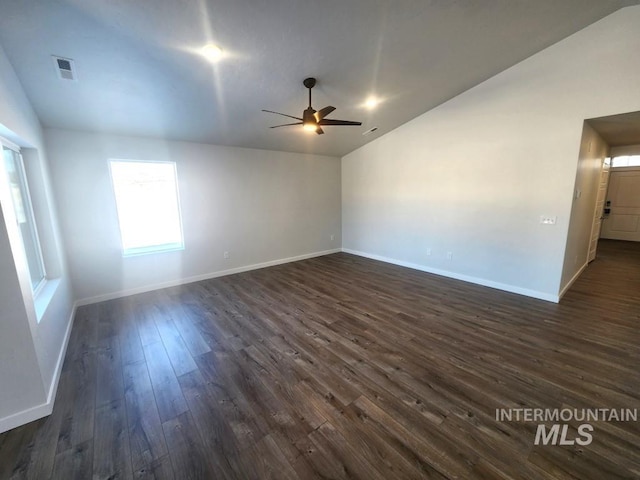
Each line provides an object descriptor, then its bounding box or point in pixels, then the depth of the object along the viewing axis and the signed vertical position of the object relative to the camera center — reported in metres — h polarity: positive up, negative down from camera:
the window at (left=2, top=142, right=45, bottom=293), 2.44 -0.04
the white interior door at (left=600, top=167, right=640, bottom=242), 6.94 -0.34
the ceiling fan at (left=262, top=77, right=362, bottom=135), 2.99 +0.97
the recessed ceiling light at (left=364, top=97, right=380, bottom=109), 3.88 +1.49
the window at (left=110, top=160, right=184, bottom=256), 4.07 +0.00
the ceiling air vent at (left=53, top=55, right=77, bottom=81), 2.34 +1.31
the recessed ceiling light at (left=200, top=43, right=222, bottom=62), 2.42 +1.46
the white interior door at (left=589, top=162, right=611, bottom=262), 4.73 -0.31
